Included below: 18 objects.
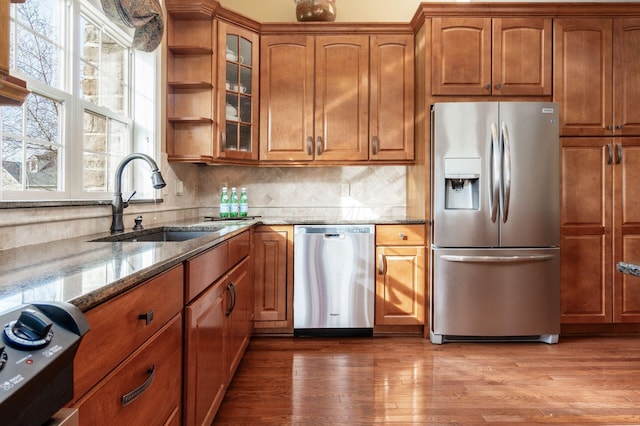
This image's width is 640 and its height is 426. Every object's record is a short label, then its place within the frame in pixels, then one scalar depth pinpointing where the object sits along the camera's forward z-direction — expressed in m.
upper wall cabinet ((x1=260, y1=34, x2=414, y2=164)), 3.17
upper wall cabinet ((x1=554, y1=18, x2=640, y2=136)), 2.92
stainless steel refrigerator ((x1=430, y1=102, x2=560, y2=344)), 2.77
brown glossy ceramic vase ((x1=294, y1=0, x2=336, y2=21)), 3.23
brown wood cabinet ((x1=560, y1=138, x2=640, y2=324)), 2.92
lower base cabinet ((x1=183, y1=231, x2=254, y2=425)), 1.33
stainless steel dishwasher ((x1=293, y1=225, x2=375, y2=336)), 2.93
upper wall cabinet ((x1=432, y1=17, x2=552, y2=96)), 2.91
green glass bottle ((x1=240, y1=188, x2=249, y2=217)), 3.27
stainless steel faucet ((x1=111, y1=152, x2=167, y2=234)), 1.90
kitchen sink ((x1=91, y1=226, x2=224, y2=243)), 2.02
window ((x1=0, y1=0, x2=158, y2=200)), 1.55
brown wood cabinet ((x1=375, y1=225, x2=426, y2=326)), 2.94
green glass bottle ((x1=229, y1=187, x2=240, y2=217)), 3.22
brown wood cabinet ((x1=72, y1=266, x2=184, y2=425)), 0.72
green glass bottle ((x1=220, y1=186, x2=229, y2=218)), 3.20
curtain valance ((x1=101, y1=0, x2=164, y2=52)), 1.82
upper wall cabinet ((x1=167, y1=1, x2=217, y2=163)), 2.92
